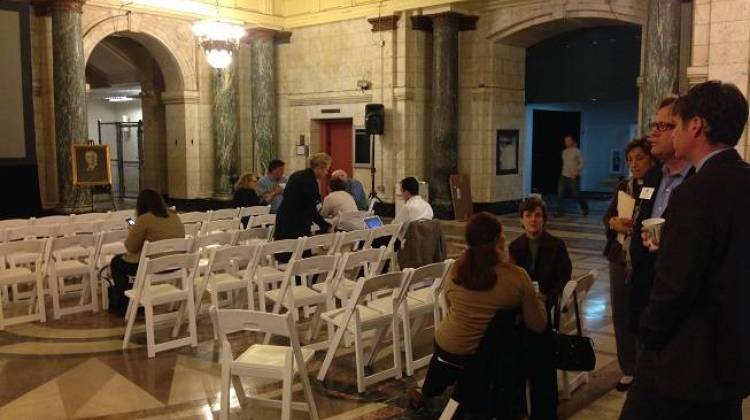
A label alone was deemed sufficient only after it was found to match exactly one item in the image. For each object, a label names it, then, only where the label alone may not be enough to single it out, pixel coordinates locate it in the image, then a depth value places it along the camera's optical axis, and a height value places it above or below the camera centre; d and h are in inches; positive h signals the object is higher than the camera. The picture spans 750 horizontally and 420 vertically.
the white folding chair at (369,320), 160.2 -44.1
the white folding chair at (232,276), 205.6 -41.0
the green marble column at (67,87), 441.4 +31.2
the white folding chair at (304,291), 185.9 -42.8
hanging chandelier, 447.2 +59.6
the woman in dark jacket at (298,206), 256.7 -25.6
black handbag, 131.8 -41.1
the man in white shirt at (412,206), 260.4 -26.0
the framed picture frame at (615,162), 680.4 -25.7
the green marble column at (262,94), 561.3 +33.5
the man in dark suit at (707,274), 75.6 -15.0
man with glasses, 112.8 -10.6
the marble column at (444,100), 486.0 +25.0
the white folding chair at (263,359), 127.9 -42.7
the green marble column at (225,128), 546.0 +6.3
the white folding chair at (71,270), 232.1 -45.4
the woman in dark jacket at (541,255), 157.8 -27.1
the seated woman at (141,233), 225.5 -31.2
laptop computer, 272.9 -33.7
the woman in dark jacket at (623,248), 153.2 -25.3
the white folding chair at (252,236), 247.6 -36.7
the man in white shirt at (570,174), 499.2 -27.4
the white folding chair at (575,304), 152.1 -37.2
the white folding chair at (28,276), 221.9 -44.6
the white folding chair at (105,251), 244.1 -43.1
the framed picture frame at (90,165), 450.6 -18.5
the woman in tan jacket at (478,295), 124.9 -28.5
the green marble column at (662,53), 361.7 +42.9
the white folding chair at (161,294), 191.8 -44.4
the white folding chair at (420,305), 173.6 -44.1
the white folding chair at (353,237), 236.8 -35.0
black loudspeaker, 504.4 +12.1
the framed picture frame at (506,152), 514.9 -12.3
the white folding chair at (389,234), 252.1 -35.2
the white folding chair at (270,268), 206.4 -41.6
